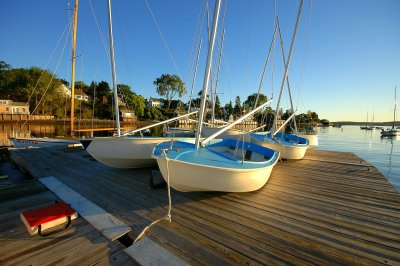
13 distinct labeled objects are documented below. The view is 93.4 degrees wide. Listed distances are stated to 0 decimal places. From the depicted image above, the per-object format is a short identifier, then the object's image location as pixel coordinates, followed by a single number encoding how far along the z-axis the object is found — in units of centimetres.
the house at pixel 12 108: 5375
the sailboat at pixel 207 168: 441
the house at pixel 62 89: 5798
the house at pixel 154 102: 11175
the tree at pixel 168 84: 8888
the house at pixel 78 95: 7232
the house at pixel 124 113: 6996
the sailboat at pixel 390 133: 4812
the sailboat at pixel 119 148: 705
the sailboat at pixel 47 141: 1231
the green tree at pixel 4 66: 6650
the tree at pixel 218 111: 7990
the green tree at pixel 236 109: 8465
